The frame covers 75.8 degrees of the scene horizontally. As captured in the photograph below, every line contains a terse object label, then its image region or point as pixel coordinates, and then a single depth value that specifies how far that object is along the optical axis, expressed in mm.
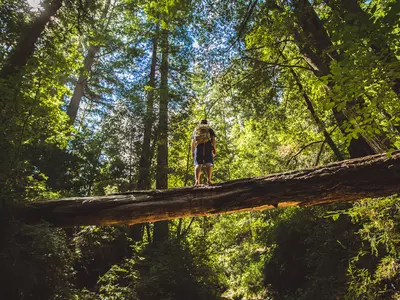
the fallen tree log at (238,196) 4312
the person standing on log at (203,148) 6453
